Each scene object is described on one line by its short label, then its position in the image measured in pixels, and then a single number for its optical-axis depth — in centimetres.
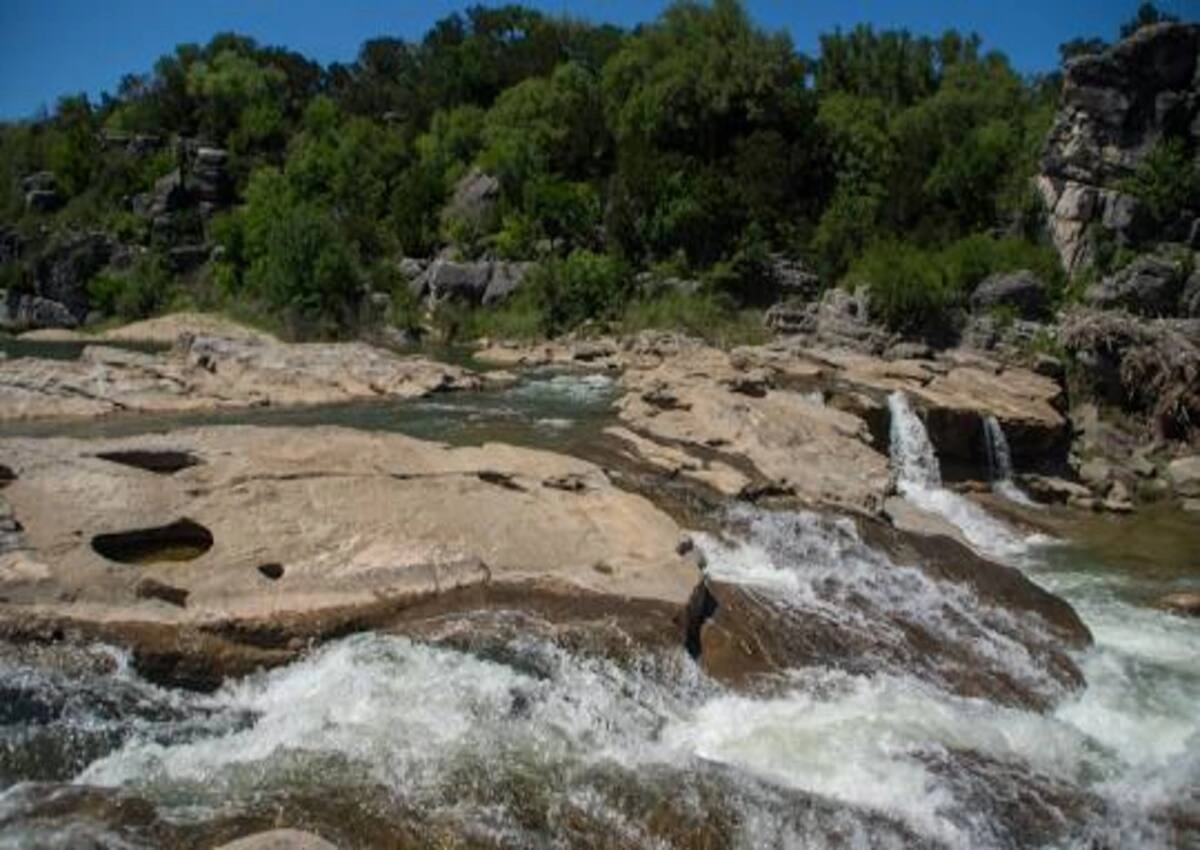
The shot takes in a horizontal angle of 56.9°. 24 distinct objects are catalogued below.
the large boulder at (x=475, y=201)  5125
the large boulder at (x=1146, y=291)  2844
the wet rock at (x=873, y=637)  1004
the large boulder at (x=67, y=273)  5591
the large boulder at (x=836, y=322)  3225
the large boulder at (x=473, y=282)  4366
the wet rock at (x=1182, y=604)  1316
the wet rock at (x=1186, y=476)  2009
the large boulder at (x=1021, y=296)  3244
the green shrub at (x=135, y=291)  5325
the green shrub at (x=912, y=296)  3312
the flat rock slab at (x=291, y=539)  893
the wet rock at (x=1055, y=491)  1945
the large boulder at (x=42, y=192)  6669
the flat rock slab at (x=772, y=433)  1510
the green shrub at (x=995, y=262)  3469
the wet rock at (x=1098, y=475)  2009
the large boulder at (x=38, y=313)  5359
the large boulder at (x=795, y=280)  4250
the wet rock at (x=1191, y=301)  2844
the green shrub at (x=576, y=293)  4153
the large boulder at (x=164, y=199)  6188
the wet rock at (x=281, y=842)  589
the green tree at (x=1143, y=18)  4512
